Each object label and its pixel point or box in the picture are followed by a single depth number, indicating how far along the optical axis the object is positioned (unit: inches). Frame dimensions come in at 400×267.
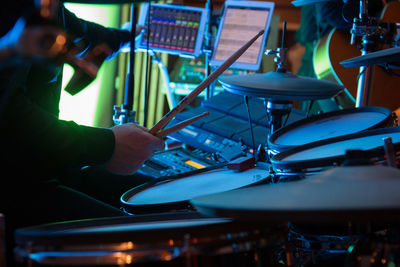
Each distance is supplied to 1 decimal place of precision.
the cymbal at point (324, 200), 47.8
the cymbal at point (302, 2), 101.4
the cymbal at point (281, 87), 86.6
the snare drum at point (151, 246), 59.4
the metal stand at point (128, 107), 96.8
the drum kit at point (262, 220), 50.3
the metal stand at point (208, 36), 120.0
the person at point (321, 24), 107.6
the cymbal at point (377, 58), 74.0
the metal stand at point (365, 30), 99.6
